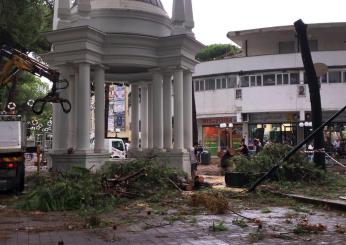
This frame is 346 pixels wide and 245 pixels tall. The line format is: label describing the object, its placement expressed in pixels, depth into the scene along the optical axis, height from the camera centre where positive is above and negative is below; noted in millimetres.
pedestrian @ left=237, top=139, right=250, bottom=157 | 25653 +32
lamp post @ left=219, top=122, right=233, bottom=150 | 50375 +2076
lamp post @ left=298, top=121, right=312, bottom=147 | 46469 +1948
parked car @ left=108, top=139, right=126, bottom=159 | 34812 +368
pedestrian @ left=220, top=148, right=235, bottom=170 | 22906 -286
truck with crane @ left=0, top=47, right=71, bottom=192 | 16688 +1083
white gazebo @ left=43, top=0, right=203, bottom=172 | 19281 +3236
